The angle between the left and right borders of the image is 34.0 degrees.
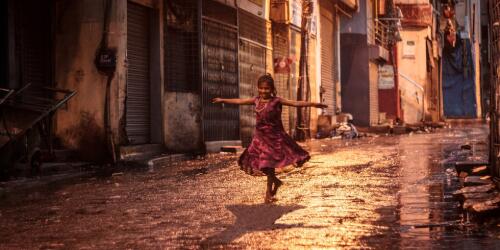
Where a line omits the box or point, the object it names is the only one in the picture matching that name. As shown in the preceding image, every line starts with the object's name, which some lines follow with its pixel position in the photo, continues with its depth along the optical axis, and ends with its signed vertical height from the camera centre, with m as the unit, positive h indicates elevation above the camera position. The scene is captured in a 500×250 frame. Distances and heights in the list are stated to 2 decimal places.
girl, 9.65 -0.17
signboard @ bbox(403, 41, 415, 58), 51.34 +4.92
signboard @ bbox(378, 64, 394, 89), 46.12 +2.85
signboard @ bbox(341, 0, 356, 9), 36.66 +5.73
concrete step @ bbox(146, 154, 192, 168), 16.84 -0.63
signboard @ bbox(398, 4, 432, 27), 51.03 +7.00
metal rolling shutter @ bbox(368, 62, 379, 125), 41.78 +1.86
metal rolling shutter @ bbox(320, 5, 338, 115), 34.78 +2.99
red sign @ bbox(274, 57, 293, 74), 27.20 +2.10
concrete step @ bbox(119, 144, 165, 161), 17.20 -0.45
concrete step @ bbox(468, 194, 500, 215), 7.55 -0.76
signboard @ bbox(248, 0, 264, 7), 25.72 +4.08
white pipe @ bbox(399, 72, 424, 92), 49.75 +2.80
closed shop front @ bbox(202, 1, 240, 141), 21.33 +1.65
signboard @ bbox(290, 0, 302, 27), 28.77 +4.22
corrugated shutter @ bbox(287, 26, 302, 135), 29.31 +2.17
